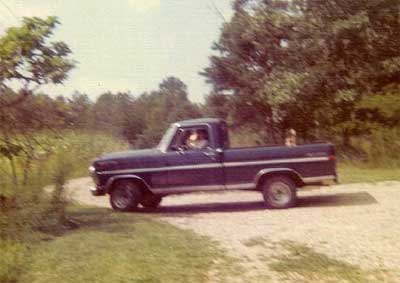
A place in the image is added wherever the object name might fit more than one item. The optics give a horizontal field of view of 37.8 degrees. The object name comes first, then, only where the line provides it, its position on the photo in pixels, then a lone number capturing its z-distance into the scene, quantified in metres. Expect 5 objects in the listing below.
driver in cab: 13.17
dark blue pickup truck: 12.73
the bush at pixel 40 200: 8.85
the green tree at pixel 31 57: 9.43
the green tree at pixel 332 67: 23.84
